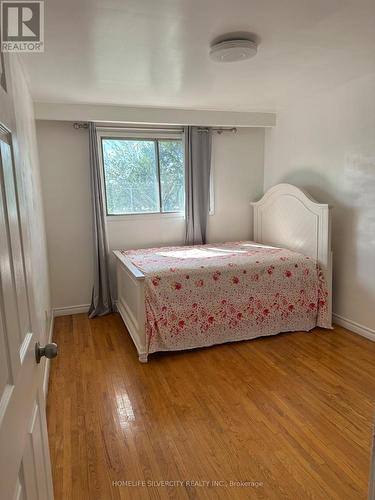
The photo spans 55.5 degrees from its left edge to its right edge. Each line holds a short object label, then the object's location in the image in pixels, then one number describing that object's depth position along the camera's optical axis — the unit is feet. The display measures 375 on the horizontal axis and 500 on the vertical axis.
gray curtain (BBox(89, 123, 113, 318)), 12.74
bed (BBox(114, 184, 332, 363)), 9.86
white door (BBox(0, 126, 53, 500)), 2.45
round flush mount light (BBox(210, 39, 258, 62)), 7.14
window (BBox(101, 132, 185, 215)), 13.62
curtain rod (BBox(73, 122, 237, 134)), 12.62
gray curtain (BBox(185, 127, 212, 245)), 13.96
